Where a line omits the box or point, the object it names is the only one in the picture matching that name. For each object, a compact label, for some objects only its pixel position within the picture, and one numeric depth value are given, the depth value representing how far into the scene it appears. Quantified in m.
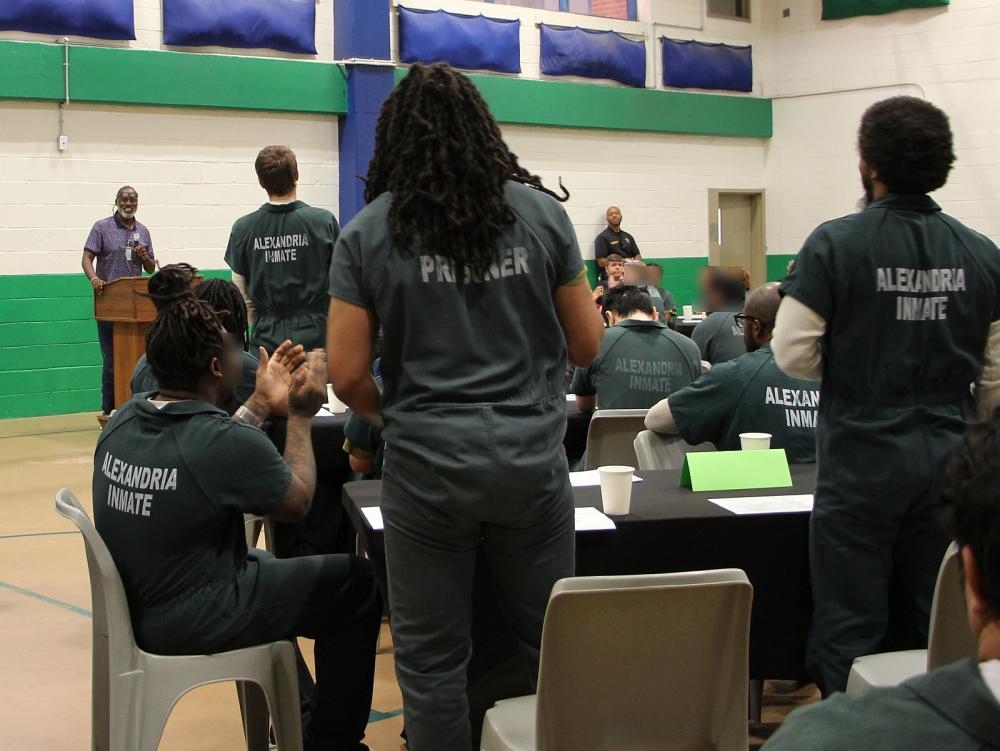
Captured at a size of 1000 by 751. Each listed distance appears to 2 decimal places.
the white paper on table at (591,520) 2.36
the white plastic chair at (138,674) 2.22
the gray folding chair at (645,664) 1.76
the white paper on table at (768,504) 2.52
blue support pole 9.98
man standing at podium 8.36
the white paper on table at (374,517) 2.32
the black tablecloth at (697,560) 2.45
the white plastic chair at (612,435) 3.71
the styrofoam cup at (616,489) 2.46
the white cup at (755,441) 2.84
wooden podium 7.50
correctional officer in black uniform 11.67
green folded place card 2.76
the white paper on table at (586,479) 2.86
